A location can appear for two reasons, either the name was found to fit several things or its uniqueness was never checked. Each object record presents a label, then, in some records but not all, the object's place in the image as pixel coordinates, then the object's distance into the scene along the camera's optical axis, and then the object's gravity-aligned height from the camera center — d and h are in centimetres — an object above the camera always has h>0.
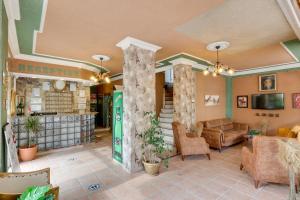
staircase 548 -69
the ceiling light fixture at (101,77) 520 +85
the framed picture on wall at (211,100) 643 +7
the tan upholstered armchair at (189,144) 407 -114
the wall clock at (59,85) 623 +71
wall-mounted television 588 +1
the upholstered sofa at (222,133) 491 -114
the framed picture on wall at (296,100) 550 +4
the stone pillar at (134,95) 347 +17
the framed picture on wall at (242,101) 681 +2
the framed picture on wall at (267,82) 606 +78
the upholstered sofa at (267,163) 265 -110
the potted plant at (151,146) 328 -102
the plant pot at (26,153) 402 -134
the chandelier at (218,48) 378 +141
